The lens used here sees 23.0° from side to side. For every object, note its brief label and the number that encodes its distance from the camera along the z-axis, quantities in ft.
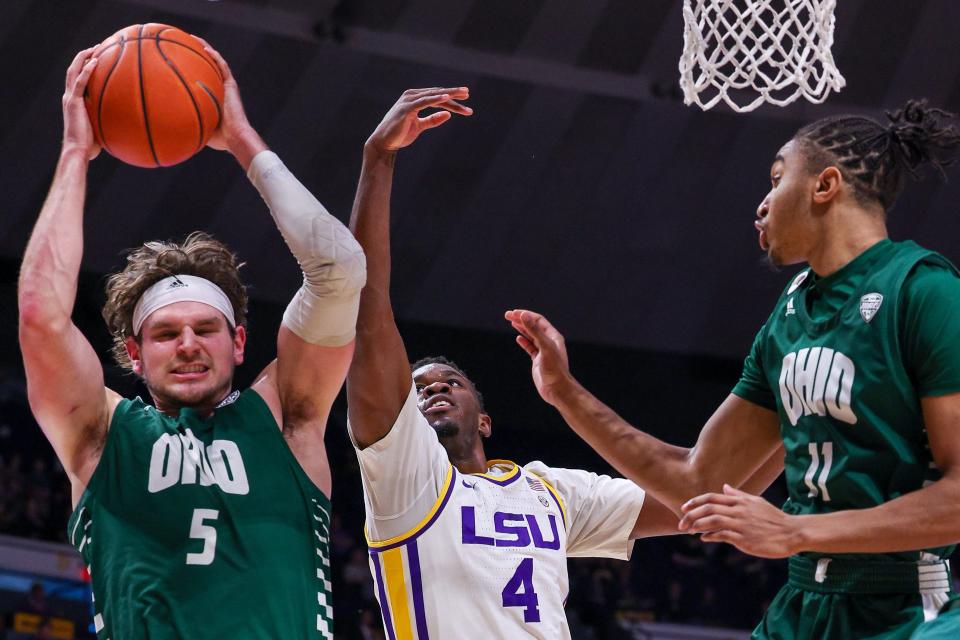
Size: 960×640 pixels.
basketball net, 28.20
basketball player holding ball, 18.56
